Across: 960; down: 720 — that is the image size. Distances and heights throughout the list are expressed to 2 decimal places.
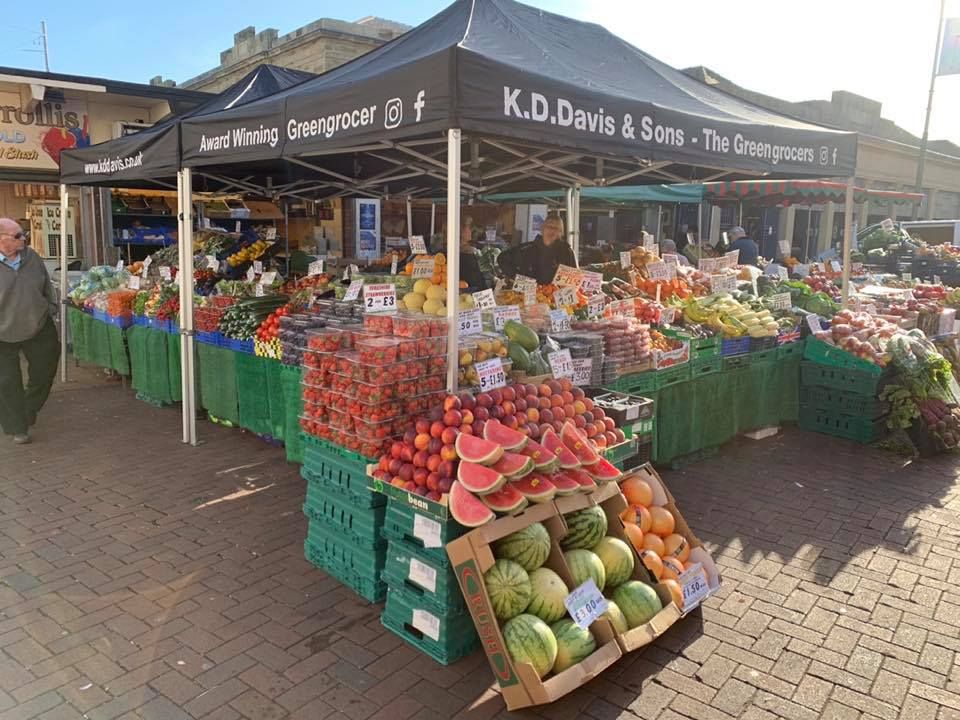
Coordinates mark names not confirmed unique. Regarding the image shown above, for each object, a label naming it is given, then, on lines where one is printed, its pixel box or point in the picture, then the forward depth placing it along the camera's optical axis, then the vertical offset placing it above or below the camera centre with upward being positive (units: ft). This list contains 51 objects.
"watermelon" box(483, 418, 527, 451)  10.37 -2.66
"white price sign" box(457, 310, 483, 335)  13.56 -1.21
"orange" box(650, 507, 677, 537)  12.09 -4.48
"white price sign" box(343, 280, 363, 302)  18.82 -0.93
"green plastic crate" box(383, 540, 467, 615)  10.20 -4.86
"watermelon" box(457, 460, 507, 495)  9.71 -3.09
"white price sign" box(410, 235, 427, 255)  28.78 +0.59
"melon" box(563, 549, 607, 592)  10.14 -4.48
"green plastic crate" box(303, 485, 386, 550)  11.75 -4.65
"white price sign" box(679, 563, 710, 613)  11.32 -5.29
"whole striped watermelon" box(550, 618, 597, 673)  9.33 -5.18
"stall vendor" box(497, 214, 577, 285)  24.49 +0.29
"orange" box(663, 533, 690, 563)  11.89 -4.84
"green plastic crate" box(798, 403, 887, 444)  21.54 -4.89
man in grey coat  20.43 -2.52
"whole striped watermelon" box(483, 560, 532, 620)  9.39 -4.47
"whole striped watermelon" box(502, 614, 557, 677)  9.06 -5.02
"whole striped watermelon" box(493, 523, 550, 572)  9.86 -4.09
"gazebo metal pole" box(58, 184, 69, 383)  27.54 -1.69
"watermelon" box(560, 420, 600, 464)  11.09 -2.94
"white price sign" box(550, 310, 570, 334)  17.26 -1.44
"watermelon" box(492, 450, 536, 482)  9.98 -2.96
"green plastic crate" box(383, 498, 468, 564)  10.08 -4.07
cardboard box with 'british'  8.90 -5.16
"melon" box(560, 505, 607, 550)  10.61 -4.08
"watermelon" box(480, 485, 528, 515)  9.72 -3.38
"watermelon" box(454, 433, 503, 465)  10.02 -2.78
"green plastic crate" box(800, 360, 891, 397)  21.07 -3.36
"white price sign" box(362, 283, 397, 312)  14.43 -0.82
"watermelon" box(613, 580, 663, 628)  10.37 -5.09
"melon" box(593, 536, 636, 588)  10.62 -4.53
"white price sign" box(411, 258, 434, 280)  19.41 -0.25
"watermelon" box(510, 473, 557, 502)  10.07 -3.31
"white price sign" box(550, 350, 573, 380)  15.07 -2.20
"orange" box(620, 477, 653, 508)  12.22 -4.00
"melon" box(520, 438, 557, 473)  10.29 -2.90
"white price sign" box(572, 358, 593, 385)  15.81 -2.46
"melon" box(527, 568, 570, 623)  9.61 -4.66
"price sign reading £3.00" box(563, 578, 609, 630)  9.64 -4.81
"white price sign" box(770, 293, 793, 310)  23.50 -1.07
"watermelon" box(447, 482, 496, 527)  9.50 -3.45
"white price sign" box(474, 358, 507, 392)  12.89 -2.12
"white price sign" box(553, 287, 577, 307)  19.22 -0.93
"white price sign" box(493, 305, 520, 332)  15.49 -1.20
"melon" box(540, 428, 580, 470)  10.66 -2.92
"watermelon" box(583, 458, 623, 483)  11.13 -3.35
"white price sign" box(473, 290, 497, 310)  15.90 -0.88
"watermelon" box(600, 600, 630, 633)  10.00 -5.13
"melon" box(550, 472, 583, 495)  10.39 -3.34
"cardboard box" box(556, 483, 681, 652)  10.04 -4.86
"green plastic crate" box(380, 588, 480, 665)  10.36 -5.68
